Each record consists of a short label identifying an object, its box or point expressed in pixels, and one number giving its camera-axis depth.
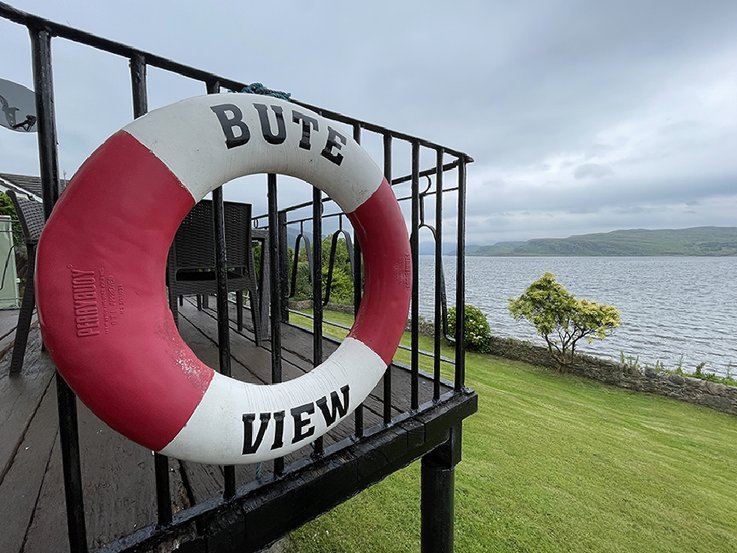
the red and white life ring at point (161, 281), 0.58
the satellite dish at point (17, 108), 0.71
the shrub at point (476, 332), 10.77
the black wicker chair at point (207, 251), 1.86
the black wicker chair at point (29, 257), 1.57
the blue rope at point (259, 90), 0.90
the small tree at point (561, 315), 9.03
